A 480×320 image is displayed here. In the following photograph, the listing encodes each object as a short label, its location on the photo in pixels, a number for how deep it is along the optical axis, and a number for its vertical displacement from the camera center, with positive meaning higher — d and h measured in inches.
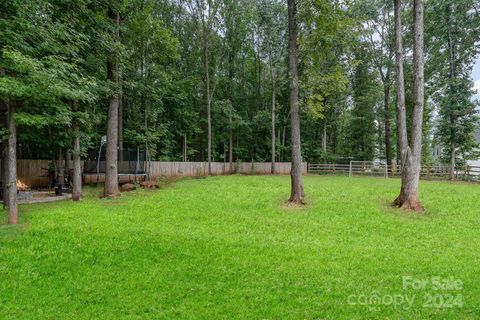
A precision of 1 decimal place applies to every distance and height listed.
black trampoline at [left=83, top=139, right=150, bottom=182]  548.7 -6.3
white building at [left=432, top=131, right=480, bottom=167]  911.0 -9.5
